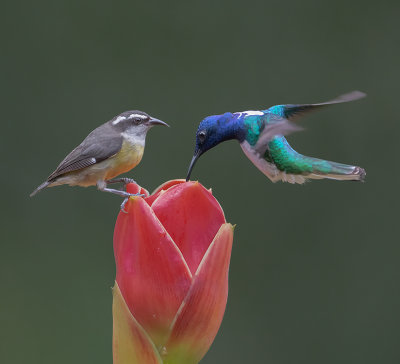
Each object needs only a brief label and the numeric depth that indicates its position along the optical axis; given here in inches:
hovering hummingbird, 177.1
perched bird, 176.0
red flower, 166.6
